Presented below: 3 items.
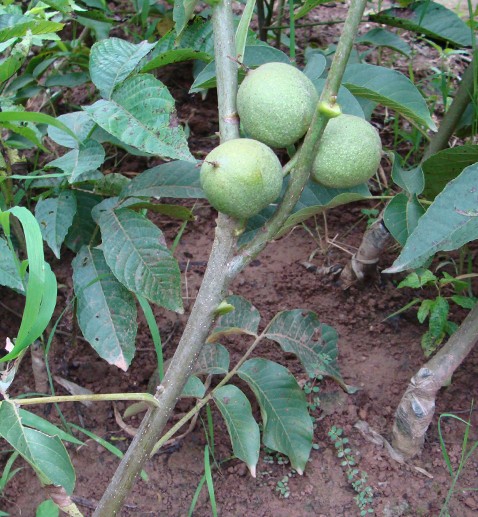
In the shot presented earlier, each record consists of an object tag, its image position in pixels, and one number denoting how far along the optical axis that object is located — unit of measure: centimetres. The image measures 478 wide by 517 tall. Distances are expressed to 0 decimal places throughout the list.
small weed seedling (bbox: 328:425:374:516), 134
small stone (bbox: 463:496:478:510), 131
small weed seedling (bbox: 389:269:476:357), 148
